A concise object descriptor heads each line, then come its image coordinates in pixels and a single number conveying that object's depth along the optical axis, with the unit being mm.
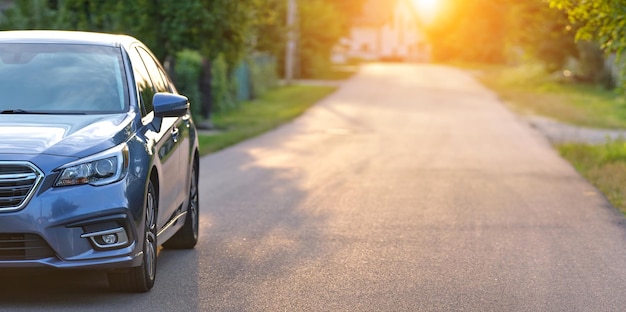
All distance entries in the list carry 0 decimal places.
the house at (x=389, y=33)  126250
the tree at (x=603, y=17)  14867
